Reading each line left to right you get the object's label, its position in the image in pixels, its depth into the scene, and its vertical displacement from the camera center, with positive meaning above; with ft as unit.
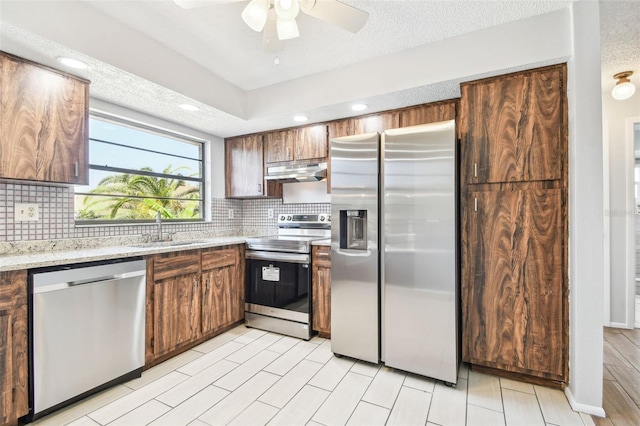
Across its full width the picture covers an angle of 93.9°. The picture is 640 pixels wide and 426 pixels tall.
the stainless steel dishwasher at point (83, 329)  5.61 -2.41
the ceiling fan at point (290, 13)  4.91 +3.41
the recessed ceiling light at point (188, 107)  8.89 +3.21
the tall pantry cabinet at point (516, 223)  6.54 -0.26
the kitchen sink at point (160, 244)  8.66 -0.93
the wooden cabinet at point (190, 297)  7.66 -2.45
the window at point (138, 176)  8.71 +1.26
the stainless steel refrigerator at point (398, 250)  6.84 -0.93
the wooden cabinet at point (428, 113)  8.53 +2.92
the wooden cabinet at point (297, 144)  10.49 +2.51
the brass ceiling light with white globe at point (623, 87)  8.85 +3.73
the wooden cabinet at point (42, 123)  5.98 +1.95
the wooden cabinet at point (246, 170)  11.73 +1.74
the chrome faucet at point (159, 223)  9.49 -0.31
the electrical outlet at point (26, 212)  6.95 +0.04
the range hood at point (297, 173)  10.43 +1.45
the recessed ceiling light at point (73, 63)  6.29 +3.24
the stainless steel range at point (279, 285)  9.37 -2.38
